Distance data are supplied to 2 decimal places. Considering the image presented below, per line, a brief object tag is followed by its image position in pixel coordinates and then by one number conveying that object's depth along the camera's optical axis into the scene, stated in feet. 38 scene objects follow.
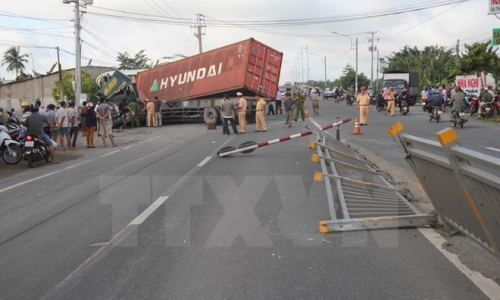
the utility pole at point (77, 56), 91.15
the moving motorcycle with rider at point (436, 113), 71.67
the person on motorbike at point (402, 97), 90.87
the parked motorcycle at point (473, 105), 79.87
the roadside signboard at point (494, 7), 79.15
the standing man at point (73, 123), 55.16
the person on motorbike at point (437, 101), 70.60
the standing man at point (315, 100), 102.37
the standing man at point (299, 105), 83.19
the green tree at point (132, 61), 270.26
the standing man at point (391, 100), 90.12
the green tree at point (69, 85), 175.63
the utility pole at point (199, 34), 174.92
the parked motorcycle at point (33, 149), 42.45
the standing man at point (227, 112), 64.44
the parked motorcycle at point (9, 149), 43.57
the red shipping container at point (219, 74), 82.99
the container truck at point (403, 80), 127.51
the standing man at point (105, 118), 57.00
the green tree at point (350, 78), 300.20
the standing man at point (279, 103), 119.70
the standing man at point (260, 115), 67.87
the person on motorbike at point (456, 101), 62.89
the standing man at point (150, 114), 91.20
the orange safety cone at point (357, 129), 59.18
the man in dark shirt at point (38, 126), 43.29
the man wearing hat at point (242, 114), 66.85
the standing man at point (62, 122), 53.98
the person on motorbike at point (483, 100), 73.20
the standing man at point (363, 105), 68.59
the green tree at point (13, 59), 264.93
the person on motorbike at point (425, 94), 100.83
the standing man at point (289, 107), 74.13
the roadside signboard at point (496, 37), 82.07
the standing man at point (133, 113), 88.74
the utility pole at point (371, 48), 245.65
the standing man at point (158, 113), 92.53
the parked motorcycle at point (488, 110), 72.59
